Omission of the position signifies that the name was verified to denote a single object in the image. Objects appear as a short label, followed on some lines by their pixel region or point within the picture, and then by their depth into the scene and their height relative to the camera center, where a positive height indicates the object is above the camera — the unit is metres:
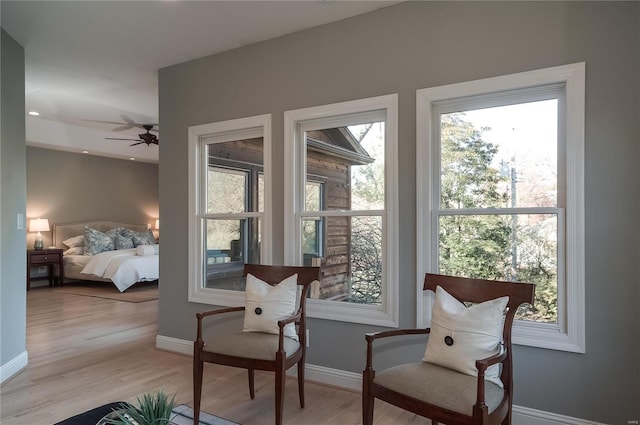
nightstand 7.03 -0.86
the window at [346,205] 2.82 +0.04
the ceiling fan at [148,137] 6.14 +1.12
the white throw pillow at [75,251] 7.81 -0.76
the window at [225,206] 3.46 +0.04
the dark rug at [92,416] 1.54 -0.79
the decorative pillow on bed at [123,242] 8.12 -0.62
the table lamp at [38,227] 7.28 -0.30
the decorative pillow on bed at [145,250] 7.59 -0.73
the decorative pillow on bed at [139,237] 8.43 -0.55
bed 7.06 -0.79
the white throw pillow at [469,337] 1.87 -0.58
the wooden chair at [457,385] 1.66 -0.76
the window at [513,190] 2.24 +0.12
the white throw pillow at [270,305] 2.58 -0.60
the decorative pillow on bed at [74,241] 7.86 -0.59
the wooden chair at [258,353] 2.25 -0.81
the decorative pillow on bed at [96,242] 7.73 -0.59
